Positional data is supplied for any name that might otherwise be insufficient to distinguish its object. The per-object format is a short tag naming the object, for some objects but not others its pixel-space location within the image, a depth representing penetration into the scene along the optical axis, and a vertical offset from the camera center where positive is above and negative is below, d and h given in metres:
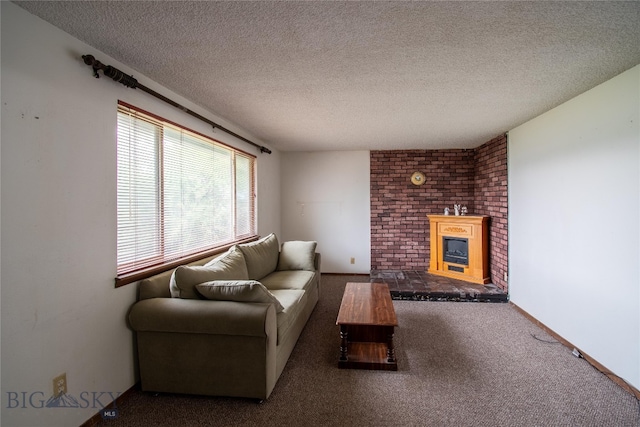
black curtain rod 1.77 +0.88
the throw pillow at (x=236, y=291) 2.01 -0.55
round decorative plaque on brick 5.31 +0.58
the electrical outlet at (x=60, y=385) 1.59 -0.93
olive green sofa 1.94 -0.83
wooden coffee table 2.40 -1.05
